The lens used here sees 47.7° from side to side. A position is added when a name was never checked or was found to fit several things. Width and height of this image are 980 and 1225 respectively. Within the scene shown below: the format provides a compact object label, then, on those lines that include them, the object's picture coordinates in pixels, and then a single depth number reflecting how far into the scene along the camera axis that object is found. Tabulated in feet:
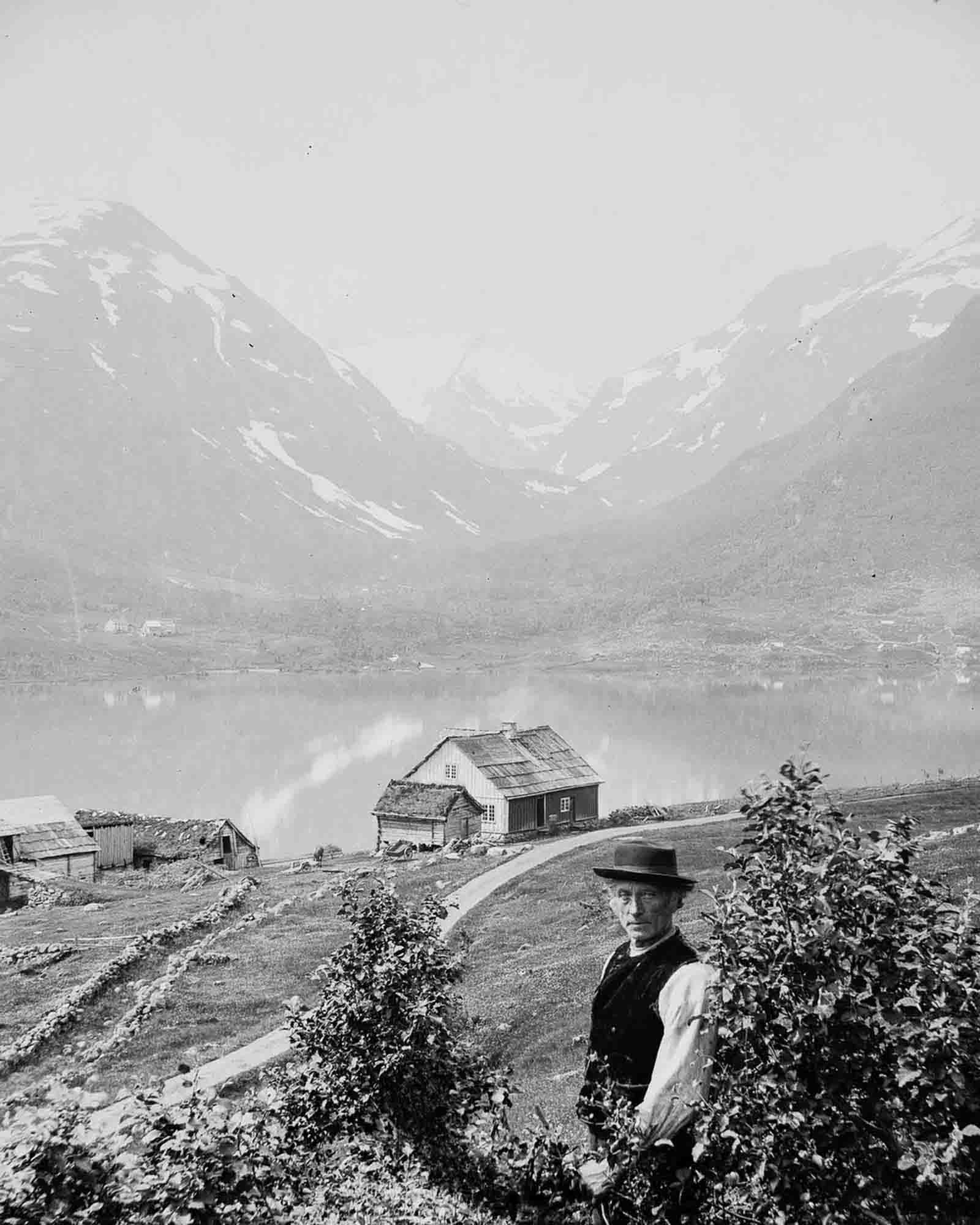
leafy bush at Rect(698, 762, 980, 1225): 23.09
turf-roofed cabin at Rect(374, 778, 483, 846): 212.02
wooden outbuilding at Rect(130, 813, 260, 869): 219.61
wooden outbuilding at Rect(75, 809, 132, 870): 214.07
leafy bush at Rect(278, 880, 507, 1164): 34.78
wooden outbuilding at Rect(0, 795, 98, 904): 194.59
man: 25.81
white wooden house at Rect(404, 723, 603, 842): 214.69
